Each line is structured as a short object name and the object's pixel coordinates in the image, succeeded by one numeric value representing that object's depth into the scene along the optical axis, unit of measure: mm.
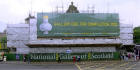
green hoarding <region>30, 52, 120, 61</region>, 33062
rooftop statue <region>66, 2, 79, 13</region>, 46431
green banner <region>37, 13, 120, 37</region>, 36781
